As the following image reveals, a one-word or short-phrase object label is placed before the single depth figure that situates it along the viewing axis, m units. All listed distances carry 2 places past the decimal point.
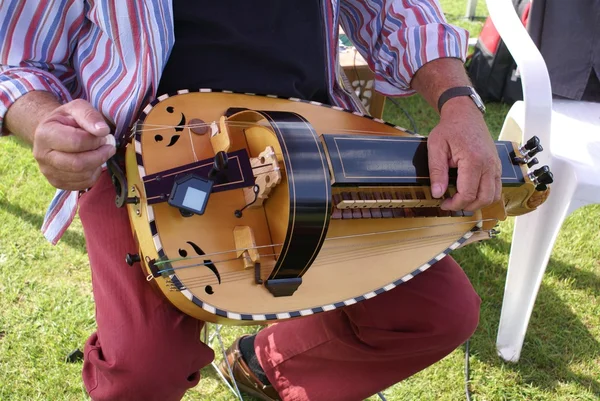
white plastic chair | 1.54
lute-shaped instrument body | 1.02
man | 1.11
